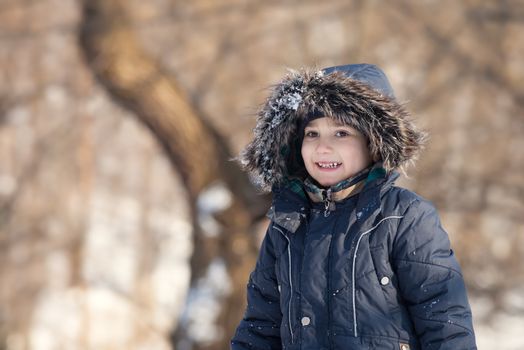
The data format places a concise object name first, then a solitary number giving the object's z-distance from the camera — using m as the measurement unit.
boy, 4.48
